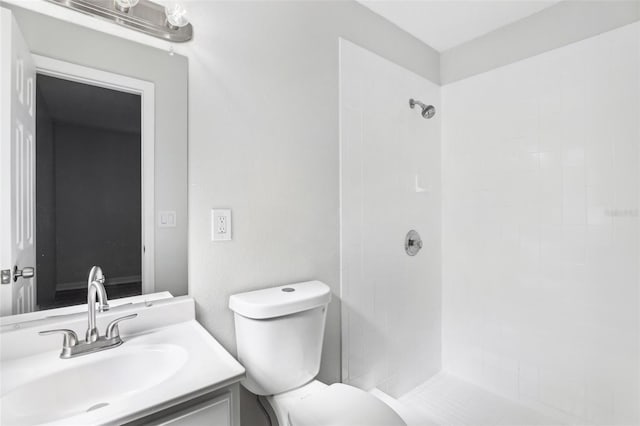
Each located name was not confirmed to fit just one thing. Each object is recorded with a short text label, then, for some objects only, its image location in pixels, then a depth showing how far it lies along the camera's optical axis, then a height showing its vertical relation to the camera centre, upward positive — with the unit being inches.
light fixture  39.9 +25.2
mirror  36.9 +5.7
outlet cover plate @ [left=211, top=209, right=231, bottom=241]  49.1 -1.6
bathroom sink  28.6 -15.7
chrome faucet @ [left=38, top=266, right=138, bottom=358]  35.9 -13.1
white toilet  44.2 -21.5
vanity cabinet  29.5 -18.5
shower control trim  78.7 -7.3
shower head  78.7 +24.8
